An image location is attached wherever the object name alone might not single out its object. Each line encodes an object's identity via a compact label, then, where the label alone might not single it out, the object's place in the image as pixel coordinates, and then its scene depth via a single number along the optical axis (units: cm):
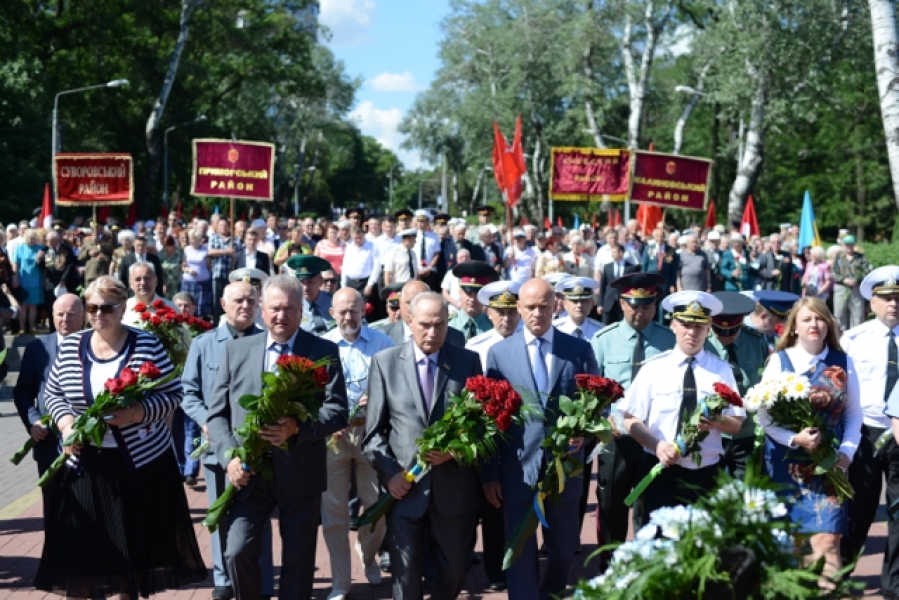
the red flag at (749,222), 2722
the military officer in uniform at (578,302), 866
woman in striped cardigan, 601
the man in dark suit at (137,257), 1717
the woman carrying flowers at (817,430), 638
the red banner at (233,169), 1975
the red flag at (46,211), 2440
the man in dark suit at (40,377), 677
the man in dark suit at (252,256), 1689
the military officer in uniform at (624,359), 713
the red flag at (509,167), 2031
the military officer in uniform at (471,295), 966
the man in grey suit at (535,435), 617
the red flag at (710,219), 3149
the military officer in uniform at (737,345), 729
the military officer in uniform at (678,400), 622
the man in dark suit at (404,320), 812
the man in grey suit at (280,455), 584
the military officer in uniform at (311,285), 917
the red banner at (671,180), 2098
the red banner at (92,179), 2327
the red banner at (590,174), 2091
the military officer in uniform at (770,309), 859
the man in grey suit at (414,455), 597
